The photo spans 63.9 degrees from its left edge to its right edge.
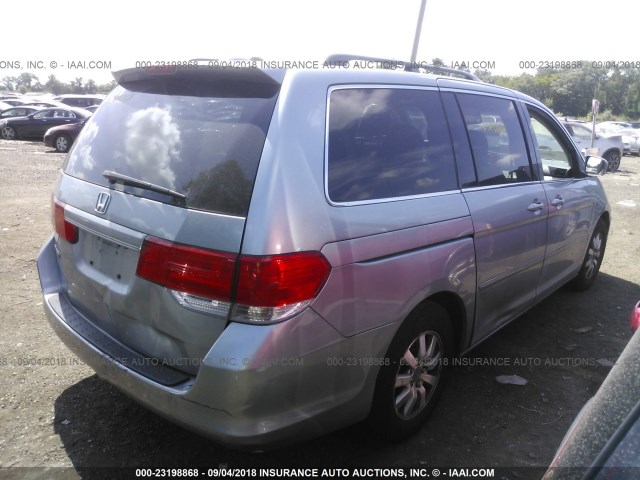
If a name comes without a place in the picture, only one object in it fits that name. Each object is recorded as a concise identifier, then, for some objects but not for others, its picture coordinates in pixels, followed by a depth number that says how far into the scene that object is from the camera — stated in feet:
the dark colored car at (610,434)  3.63
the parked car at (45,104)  72.28
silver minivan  6.50
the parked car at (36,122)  65.93
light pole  28.71
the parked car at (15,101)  94.61
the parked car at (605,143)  55.62
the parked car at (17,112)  70.95
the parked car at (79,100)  87.71
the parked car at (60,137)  55.83
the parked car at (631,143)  77.87
